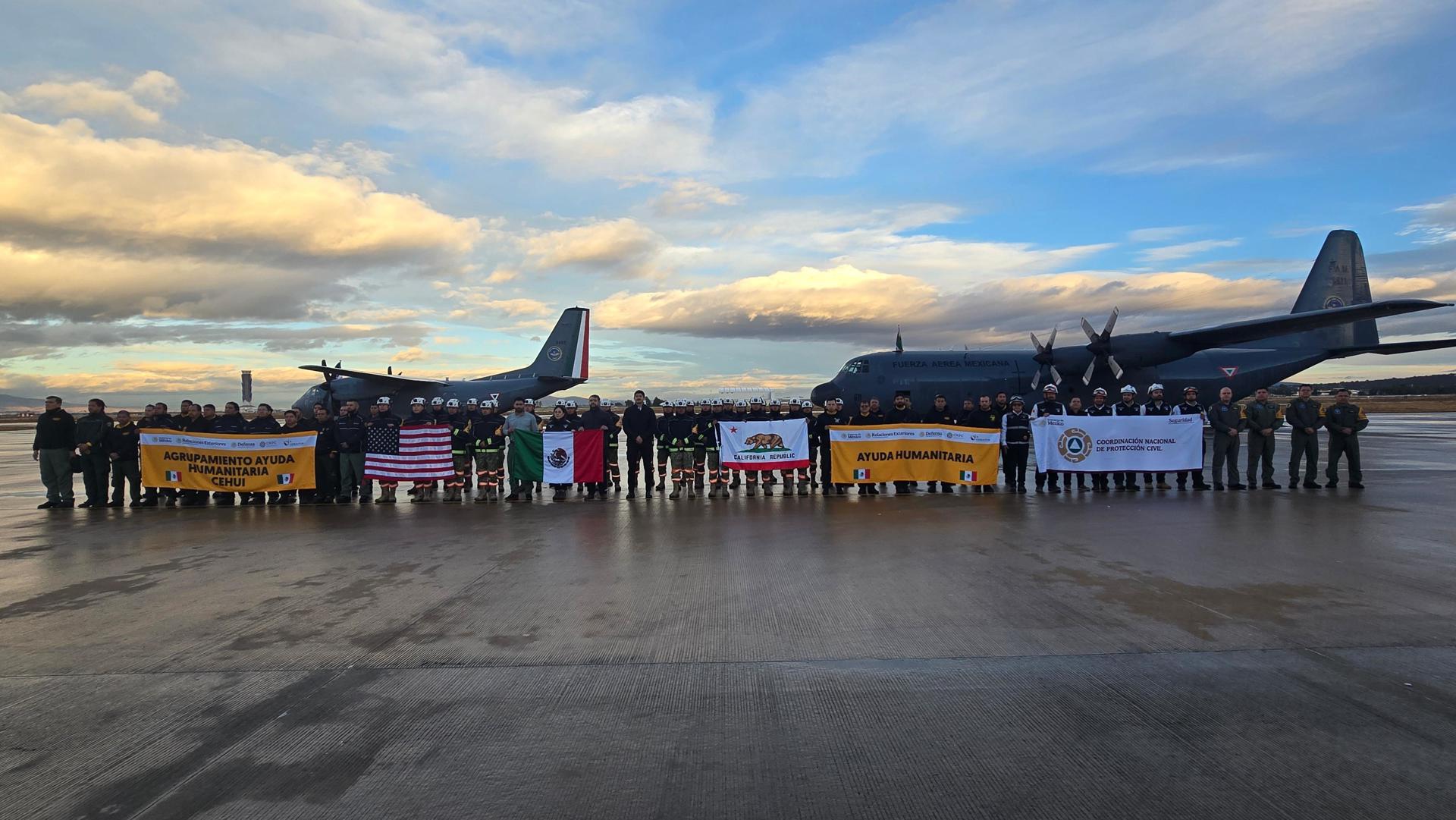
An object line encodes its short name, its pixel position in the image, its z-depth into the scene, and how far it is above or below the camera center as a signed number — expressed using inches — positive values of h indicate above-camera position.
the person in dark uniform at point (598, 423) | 514.9 -4.3
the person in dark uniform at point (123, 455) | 499.5 -11.0
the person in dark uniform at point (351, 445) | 506.3 -11.6
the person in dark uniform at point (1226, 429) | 498.0 -27.0
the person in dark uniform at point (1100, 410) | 516.4 -11.0
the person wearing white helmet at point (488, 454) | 506.9 -21.2
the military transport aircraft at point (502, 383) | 1267.2 +67.8
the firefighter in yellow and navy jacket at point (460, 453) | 517.0 -20.0
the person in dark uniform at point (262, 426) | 518.3 +4.1
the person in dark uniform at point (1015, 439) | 514.3 -27.8
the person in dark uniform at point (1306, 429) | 489.1 -28.9
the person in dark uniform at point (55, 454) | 482.6 -7.9
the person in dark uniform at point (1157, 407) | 526.6 -10.7
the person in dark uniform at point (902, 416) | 522.6 -9.2
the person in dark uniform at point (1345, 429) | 480.7 -29.4
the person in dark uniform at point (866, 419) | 518.3 -10.5
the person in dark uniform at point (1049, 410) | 517.7 -9.2
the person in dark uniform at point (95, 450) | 494.6 -6.9
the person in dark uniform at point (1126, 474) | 525.7 -56.0
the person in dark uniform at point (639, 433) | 513.7 -12.2
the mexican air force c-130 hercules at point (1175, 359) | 890.7 +45.5
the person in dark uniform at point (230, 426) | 519.8 +5.4
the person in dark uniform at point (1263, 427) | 484.7 -25.9
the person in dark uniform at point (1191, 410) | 518.6 -13.4
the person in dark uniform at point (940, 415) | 525.3 -9.6
